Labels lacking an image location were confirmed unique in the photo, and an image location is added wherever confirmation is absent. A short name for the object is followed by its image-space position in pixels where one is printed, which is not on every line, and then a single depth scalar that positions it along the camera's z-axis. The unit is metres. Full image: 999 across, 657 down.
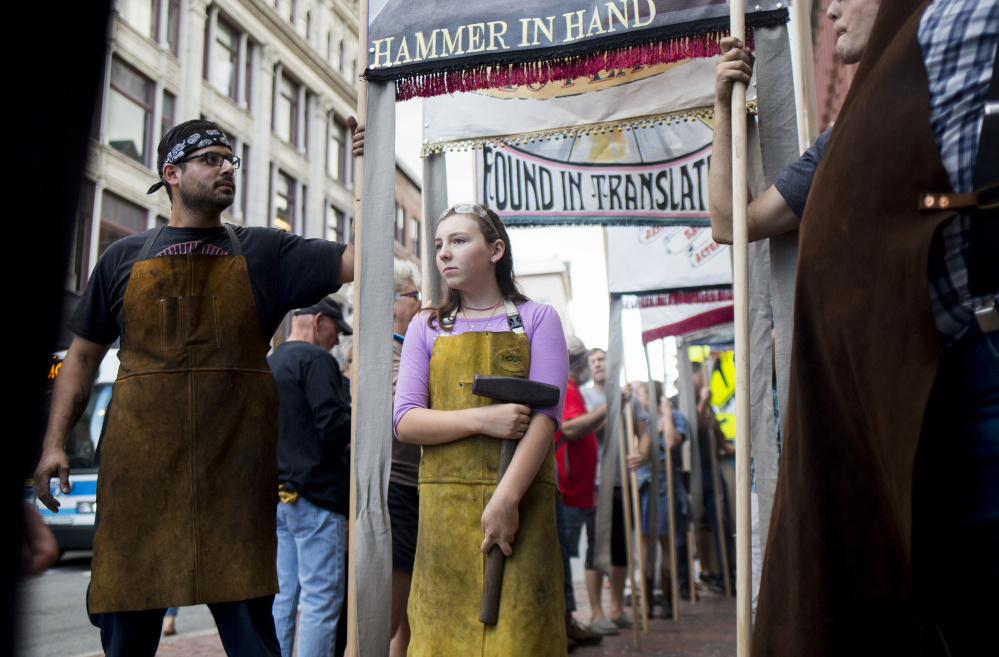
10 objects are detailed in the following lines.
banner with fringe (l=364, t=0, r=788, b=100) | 2.70
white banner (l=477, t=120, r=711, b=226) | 4.68
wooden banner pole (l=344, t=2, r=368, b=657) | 2.58
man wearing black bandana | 2.33
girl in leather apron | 2.20
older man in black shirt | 3.71
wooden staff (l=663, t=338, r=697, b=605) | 7.52
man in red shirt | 5.40
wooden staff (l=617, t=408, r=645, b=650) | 5.47
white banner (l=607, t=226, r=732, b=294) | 6.44
